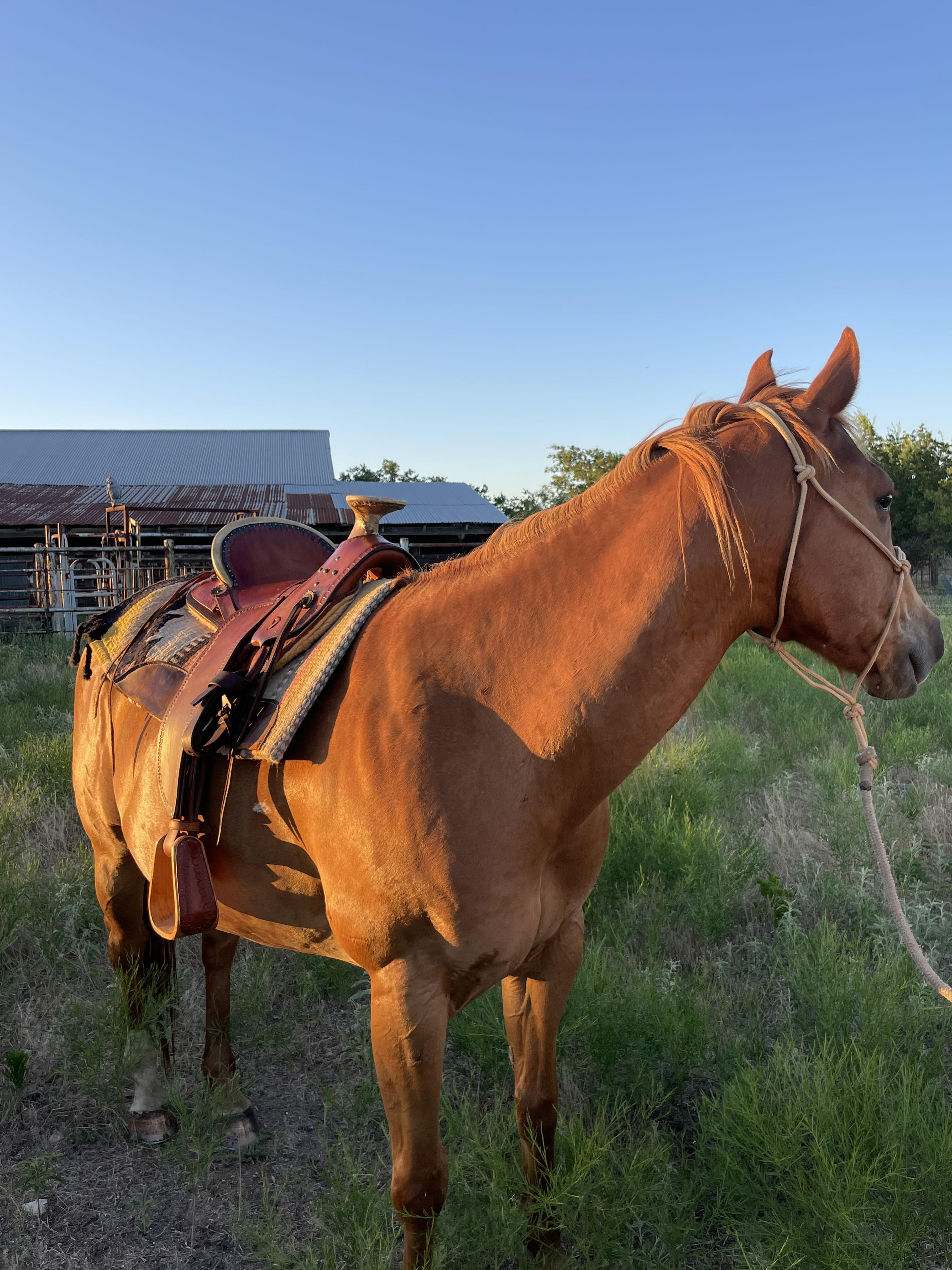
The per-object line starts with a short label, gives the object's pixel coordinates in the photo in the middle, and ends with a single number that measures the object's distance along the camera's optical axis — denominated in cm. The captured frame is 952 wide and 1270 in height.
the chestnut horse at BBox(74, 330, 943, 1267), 143
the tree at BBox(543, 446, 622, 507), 3994
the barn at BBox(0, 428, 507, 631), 1448
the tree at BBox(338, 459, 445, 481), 5212
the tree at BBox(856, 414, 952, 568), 3042
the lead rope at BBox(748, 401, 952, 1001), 140
